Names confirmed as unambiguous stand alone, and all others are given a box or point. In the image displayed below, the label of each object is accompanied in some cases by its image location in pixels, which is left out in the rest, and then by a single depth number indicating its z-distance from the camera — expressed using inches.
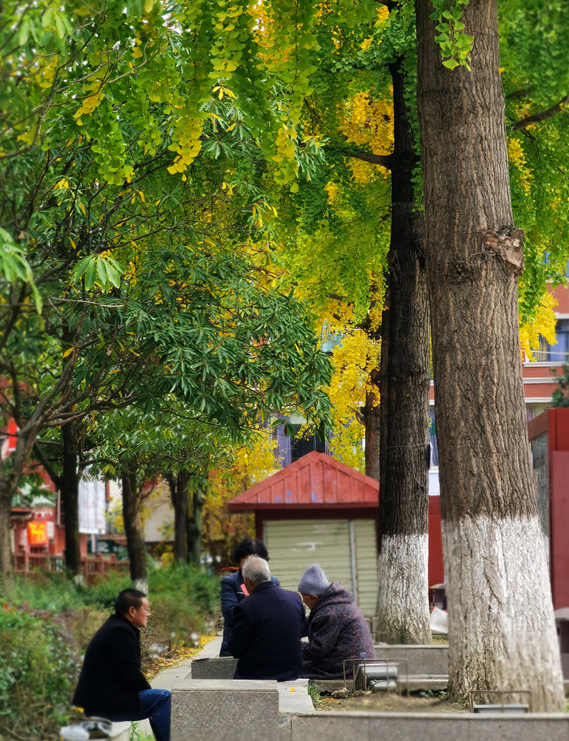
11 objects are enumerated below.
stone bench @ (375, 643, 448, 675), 824.9
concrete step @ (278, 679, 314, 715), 518.6
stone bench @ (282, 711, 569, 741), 458.9
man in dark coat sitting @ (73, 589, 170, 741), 508.1
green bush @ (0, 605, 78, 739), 461.1
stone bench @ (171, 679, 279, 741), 510.9
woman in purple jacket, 698.8
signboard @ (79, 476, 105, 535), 4783.5
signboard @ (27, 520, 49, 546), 3868.1
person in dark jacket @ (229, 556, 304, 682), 616.4
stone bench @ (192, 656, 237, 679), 731.4
